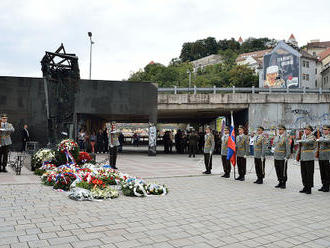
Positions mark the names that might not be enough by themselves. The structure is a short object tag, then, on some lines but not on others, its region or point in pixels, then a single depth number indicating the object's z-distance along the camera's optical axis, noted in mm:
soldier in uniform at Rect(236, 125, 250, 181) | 10328
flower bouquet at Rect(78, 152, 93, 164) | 10455
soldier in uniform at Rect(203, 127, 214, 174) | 11562
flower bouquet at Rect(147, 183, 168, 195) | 7266
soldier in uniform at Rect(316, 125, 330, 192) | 8305
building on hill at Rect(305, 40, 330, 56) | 90362
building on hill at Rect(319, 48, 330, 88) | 68312
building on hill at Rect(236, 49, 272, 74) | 97762
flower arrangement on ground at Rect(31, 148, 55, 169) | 10070
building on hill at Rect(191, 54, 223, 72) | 124375
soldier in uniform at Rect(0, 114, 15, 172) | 10258
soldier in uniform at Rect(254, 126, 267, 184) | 9703
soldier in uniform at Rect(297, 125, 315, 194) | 8094
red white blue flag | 10662
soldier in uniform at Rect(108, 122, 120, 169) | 11711
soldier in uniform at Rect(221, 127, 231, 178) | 10859
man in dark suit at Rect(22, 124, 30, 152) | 18688
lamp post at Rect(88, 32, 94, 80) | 30355
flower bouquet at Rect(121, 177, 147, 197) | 7102
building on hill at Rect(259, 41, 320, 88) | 62594
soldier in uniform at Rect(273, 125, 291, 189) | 8891
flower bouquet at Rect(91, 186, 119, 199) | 6594
